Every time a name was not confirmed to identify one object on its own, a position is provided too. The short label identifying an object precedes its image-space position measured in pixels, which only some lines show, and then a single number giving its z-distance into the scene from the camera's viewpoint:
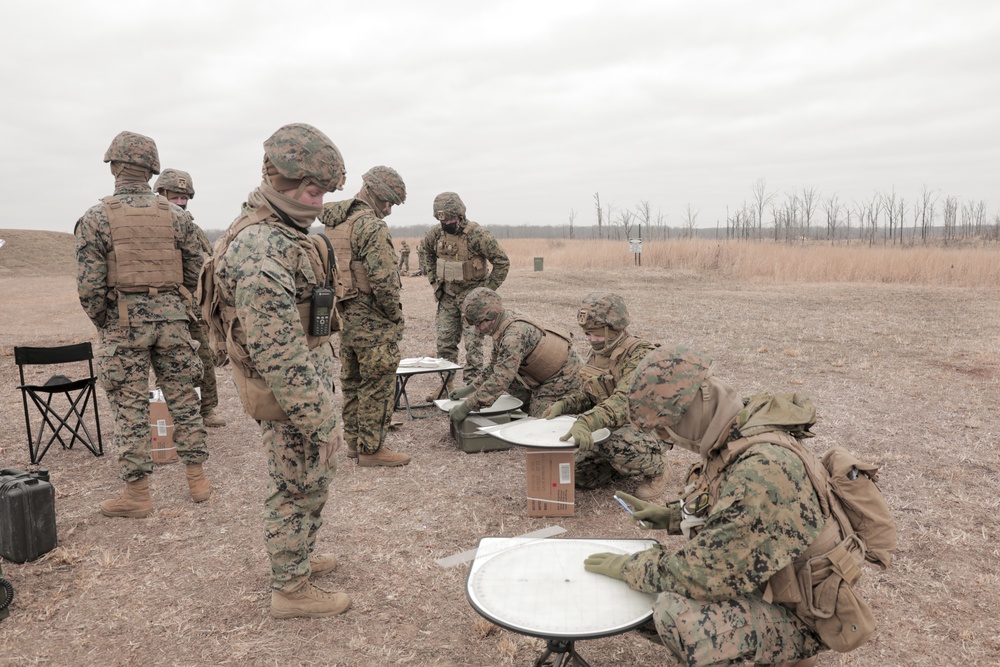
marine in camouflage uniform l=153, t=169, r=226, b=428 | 5.79
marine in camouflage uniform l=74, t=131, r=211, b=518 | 4.21
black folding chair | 5.22
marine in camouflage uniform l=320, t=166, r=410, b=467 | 4.86
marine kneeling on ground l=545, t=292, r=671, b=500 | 4.33
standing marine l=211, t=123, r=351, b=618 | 2.68
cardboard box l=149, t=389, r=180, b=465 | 5.41
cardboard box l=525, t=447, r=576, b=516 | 4.17
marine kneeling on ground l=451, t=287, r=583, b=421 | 4.90
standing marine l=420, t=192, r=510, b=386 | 7.06
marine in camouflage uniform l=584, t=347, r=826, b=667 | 2.08
